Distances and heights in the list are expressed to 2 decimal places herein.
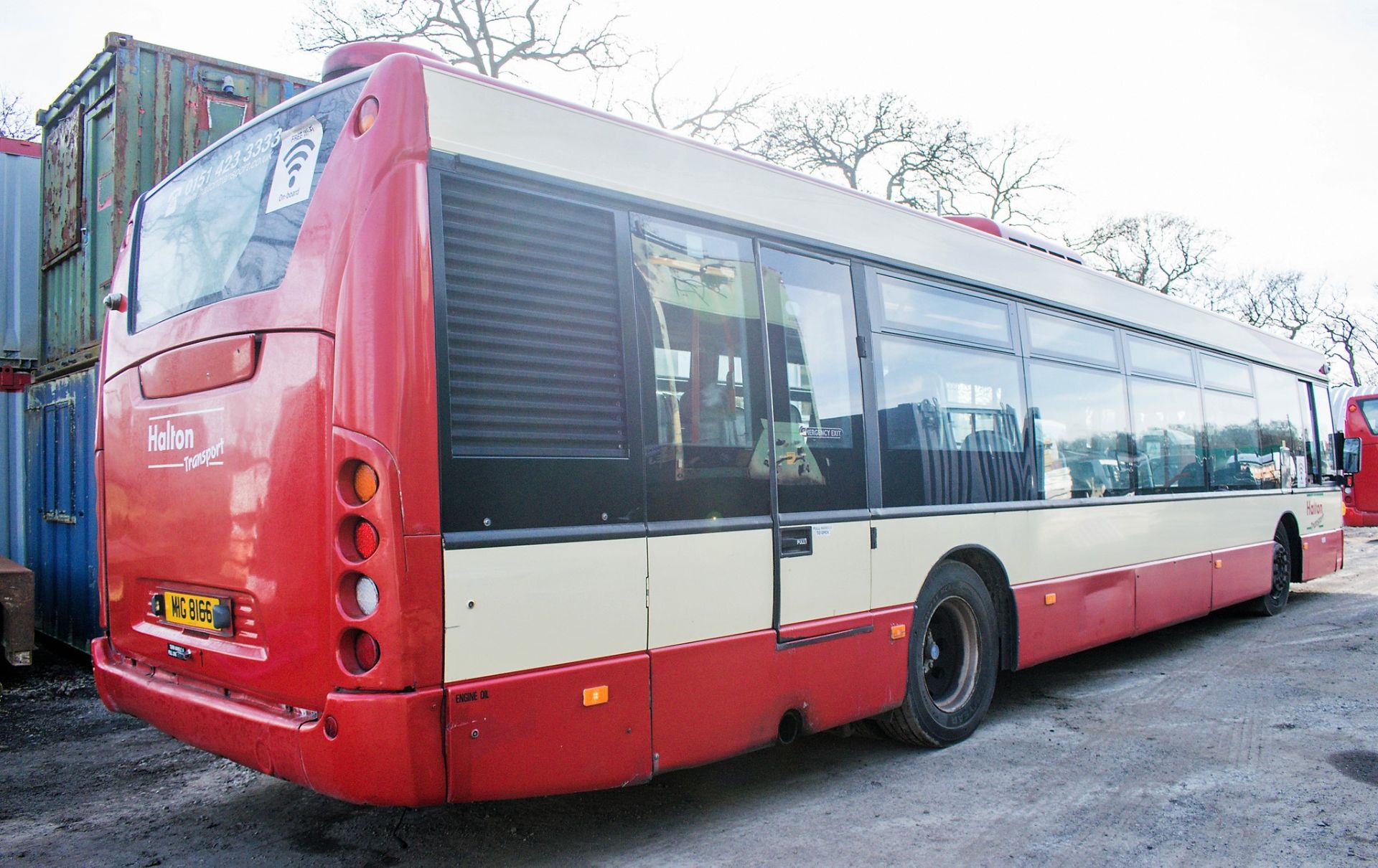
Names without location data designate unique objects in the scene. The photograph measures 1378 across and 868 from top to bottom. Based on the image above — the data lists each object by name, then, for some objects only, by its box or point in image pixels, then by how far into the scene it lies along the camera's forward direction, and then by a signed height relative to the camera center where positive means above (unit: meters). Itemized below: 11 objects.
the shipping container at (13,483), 8.77 +0.58
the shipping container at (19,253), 8.94 +2.77
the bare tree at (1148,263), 39.19 +9.27
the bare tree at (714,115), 23.17 +9.44
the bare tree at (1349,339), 51.78 +7.04
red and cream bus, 3.17 +0.24
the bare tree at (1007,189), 29.44 +9.16
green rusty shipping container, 7.41 +3.21
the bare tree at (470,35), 20.59 +10.58
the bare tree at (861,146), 26.98 +9.90
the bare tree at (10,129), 25.30 +11.31
